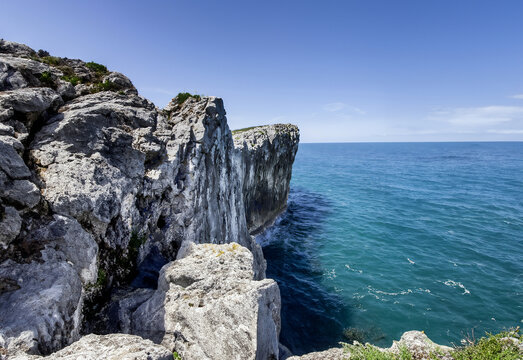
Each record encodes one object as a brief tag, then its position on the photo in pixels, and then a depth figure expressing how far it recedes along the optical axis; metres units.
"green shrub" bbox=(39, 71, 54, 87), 15.72
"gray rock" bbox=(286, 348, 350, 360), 10.16
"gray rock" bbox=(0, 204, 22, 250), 8.74
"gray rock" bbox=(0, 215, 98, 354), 7.52
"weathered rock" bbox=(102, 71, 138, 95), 20.31
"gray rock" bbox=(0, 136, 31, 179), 9.71
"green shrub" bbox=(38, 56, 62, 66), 19.16
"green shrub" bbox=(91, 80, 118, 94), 18.60
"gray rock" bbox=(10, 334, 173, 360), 6.61
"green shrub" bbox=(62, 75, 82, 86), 17.97
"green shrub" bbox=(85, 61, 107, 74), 21.42
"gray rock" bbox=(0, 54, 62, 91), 14.12
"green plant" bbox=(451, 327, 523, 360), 9.17
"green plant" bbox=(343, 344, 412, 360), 9.23
